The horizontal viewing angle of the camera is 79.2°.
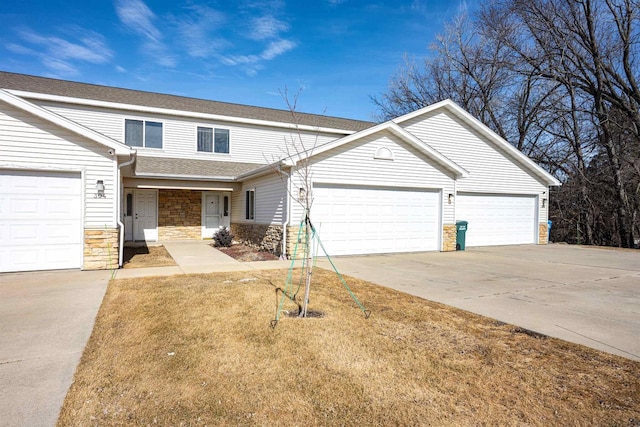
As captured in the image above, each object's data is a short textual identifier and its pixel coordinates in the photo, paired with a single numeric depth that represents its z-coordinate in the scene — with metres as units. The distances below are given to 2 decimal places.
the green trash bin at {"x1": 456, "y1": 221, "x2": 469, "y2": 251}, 14.27
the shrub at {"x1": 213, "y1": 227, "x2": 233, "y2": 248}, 14.84
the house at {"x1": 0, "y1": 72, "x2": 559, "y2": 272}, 8.62
